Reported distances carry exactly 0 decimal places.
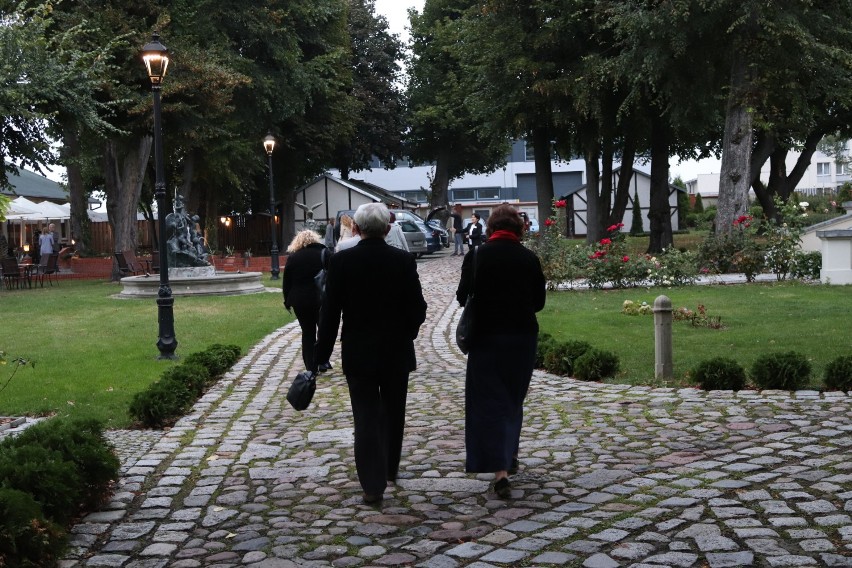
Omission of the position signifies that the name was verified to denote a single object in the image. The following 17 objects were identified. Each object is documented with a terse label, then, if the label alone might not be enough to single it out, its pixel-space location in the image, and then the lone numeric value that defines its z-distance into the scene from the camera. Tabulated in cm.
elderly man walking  644
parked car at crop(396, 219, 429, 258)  4012
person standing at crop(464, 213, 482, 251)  3412
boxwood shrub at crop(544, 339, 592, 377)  1142
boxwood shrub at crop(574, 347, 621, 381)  1095
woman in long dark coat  655
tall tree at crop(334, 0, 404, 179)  5388
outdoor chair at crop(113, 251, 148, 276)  2959
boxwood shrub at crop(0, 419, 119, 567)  493
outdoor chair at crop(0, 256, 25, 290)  2775
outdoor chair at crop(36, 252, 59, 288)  3008
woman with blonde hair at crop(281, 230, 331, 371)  1109
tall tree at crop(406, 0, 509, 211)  5234
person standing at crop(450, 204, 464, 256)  4272
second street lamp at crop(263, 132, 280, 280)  3008
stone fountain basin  2394
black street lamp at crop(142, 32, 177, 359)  1334
